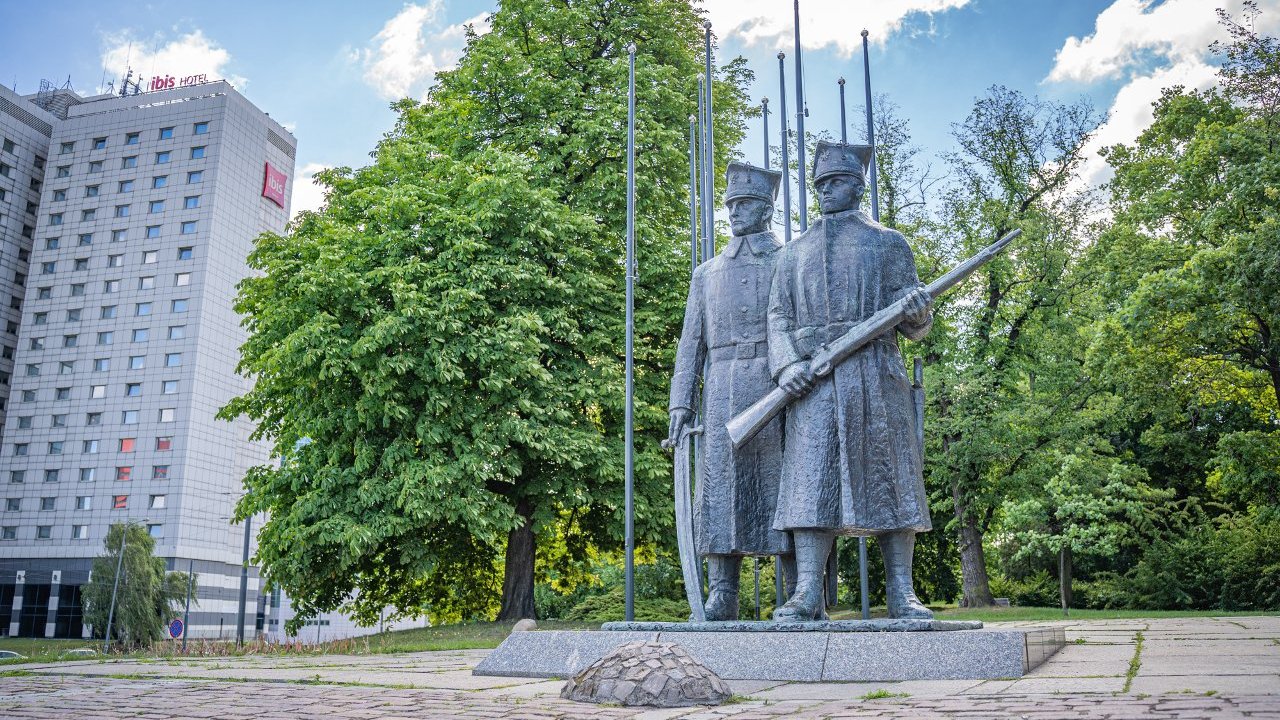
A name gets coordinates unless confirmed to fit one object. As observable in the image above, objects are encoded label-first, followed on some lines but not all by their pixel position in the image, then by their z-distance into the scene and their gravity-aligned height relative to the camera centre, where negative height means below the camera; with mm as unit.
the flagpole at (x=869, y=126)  9320 +4483
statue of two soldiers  7059 +1384
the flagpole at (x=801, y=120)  10578 +5016
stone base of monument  5992 -463
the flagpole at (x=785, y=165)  9180 +3883
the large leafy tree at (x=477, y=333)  15469 +4036
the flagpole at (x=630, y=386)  9570 +1940
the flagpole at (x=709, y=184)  9984 +4073
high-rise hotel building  49875 +13034
